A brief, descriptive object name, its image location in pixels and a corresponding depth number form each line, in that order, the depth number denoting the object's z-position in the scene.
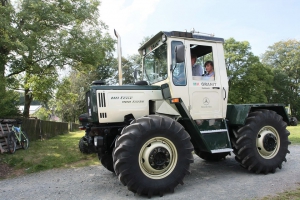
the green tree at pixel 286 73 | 48.25
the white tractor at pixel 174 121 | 4.57
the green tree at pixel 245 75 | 38.83
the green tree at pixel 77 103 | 36.29
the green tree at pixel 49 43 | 11.73
